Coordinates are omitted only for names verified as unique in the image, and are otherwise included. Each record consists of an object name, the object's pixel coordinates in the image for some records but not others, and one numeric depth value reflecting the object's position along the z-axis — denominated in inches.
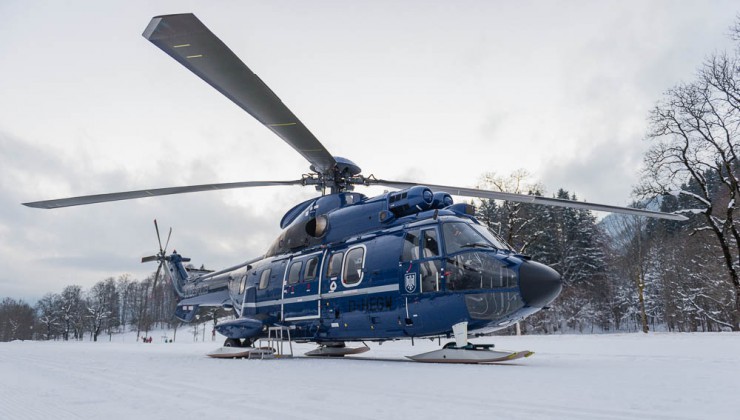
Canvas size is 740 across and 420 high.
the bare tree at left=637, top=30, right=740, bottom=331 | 748.0
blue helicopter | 280.8
